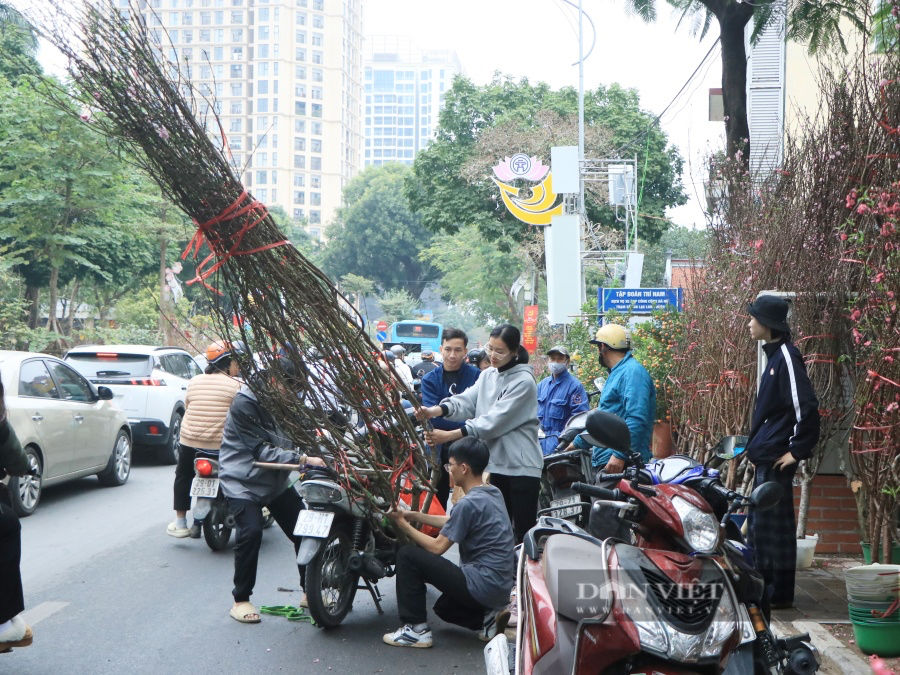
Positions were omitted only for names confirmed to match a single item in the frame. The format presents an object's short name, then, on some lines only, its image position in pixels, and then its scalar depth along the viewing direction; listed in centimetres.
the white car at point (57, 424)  878
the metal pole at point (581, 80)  2578
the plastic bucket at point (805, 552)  659
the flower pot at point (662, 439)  996
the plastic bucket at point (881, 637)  458
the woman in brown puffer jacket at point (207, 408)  767
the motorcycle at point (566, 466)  697
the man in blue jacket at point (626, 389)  627
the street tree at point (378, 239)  6512
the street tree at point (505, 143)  3253
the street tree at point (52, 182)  1770
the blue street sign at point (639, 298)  1428
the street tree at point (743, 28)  950
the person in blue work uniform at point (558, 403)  811
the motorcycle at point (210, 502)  732
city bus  4544
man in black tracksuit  530
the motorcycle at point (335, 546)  521
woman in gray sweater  577
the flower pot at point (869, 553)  574
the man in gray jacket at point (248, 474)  561
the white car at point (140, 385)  1233
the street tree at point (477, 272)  4166
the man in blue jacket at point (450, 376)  684
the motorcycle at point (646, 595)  304
